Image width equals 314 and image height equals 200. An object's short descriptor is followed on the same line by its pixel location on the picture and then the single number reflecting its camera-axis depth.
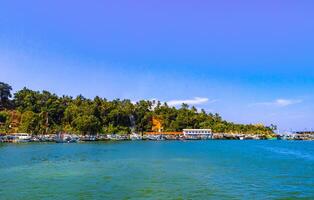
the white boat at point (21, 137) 155.89
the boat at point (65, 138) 156.50
